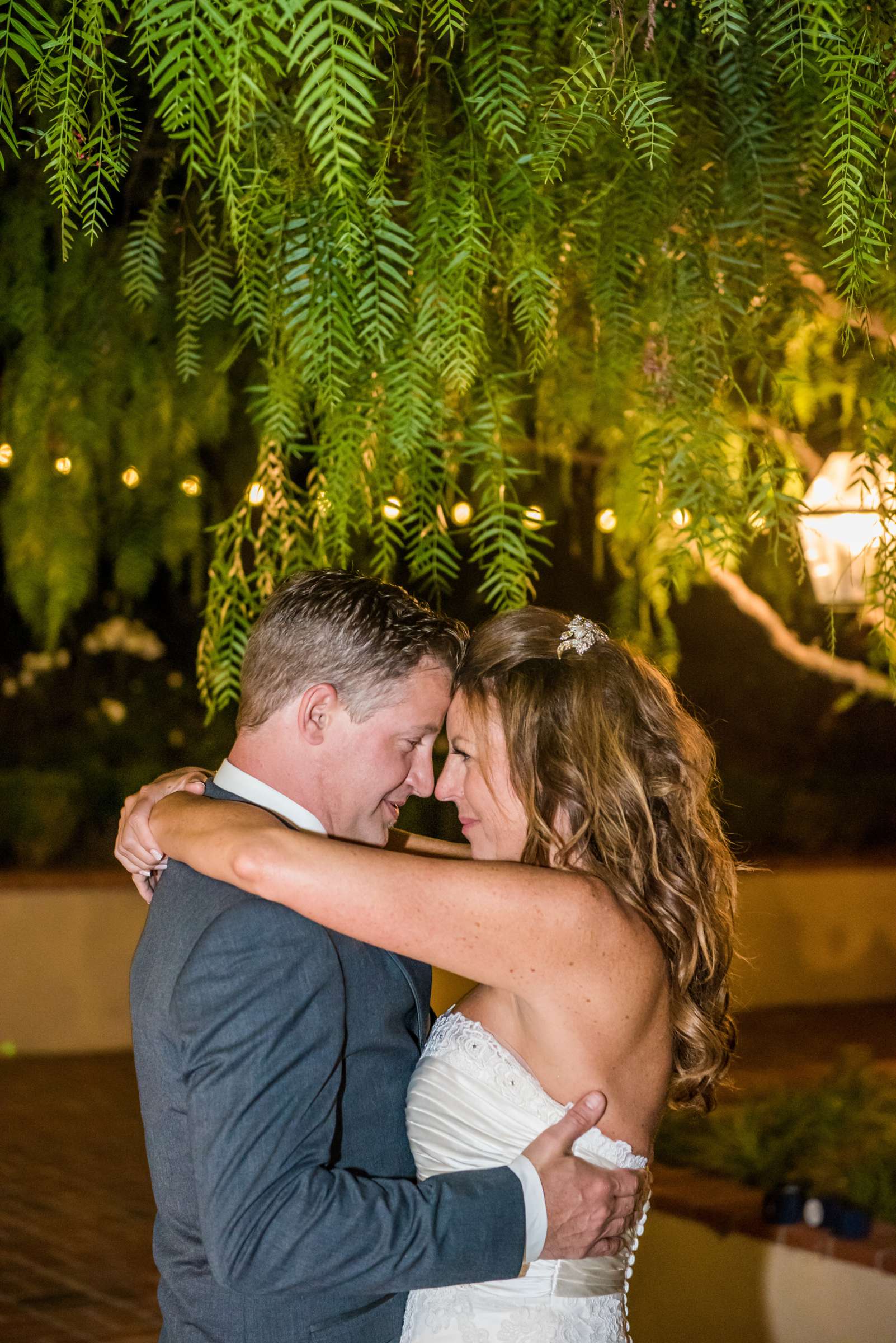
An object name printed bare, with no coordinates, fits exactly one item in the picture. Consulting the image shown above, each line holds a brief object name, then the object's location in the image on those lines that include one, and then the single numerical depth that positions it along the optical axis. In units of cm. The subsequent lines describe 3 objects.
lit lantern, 282
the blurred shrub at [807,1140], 349
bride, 154
